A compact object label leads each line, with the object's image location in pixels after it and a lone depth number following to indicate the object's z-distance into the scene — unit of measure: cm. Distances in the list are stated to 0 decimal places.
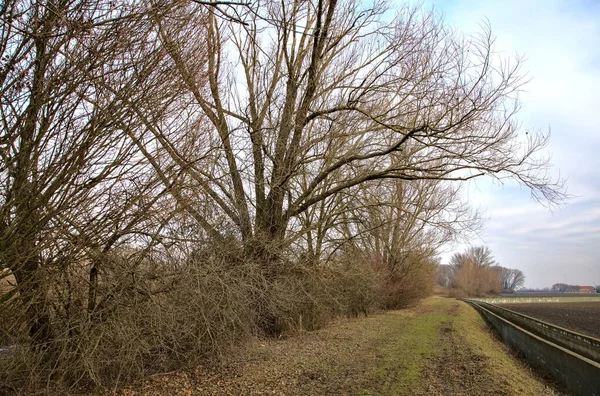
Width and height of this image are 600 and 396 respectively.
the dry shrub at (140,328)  641
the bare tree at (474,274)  8462
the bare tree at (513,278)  16488
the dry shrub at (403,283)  2881
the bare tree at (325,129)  1125
